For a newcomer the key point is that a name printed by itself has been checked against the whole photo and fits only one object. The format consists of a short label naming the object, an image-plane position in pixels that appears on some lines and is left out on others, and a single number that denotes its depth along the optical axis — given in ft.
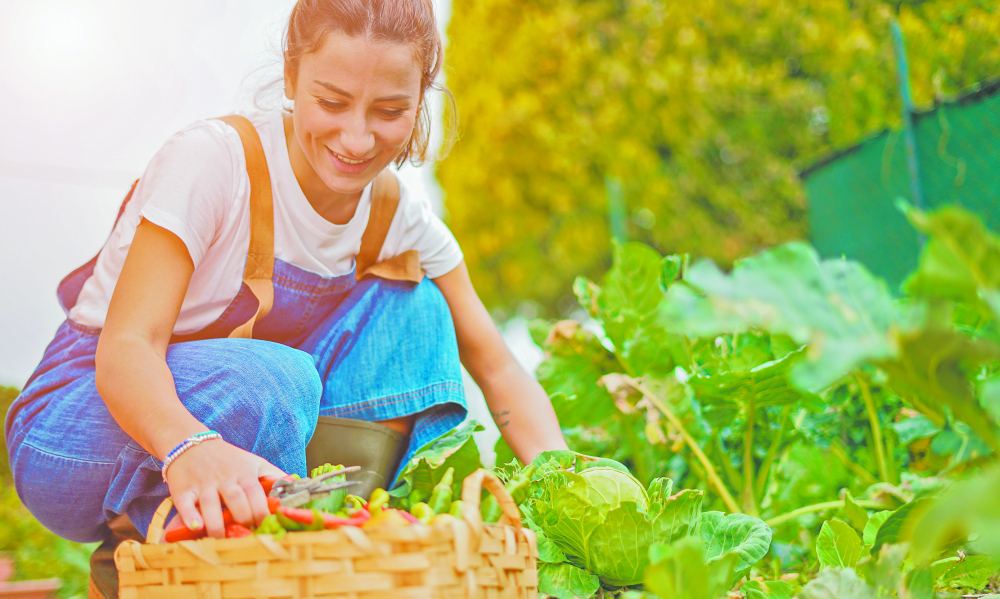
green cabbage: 2.83
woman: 3.02
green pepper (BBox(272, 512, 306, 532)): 2.21
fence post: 7.19
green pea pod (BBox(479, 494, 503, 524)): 2.58
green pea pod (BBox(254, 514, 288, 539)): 2.17
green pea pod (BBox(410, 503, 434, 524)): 2.36
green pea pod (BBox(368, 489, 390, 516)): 2.33
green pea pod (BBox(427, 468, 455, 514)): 2.58
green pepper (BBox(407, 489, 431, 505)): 3.31
